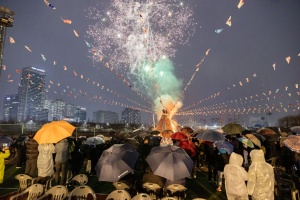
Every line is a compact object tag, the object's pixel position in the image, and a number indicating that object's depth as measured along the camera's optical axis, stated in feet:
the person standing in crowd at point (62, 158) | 27.84
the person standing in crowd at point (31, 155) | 27.20
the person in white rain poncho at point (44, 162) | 24.62
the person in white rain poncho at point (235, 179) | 17.38
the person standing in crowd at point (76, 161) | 32.16
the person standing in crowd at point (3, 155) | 26.91
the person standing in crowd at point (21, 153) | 39.93
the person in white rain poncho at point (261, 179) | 16.66
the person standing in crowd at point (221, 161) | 26.89
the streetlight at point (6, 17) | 121.19
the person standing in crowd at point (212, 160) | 30.19
